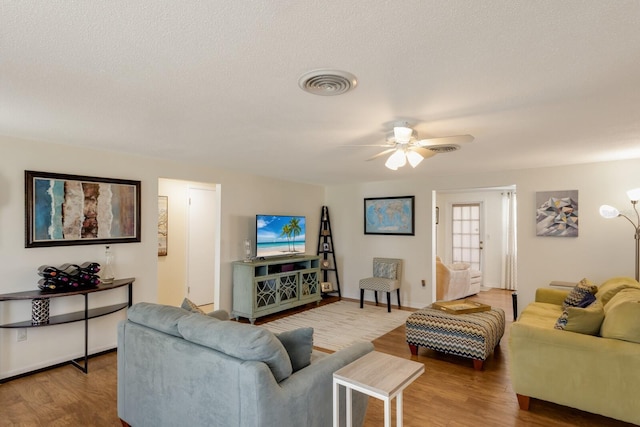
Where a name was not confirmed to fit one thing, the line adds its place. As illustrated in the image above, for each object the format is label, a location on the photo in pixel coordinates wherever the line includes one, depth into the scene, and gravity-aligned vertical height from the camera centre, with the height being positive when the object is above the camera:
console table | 3.04 -0.96
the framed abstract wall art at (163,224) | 5.43 -0.15
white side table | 1.67 -0.83
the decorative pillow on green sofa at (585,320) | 2.56 -0.77
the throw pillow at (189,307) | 2.54 -0.67
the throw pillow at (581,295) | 3.49 -0.82
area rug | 4.36 -1.54
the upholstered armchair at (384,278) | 5.71 -1.07
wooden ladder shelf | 6.85 -0.71
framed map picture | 6.07 +0.00
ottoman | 3.43 -1.20
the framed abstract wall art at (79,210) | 3.29 +0.05
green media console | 4.96 -1.07
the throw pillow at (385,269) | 6.00 -0.94
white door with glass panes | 8.04 -0.43
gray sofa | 1.70 -0.86
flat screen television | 5.42 -0.34
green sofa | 2.36 -1.03
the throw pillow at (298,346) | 2.00 -0.76
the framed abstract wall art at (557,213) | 4.59 +0.03
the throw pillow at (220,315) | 2.88 -0.82
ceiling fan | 2.55 +0.55
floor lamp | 3.87 +0.03
